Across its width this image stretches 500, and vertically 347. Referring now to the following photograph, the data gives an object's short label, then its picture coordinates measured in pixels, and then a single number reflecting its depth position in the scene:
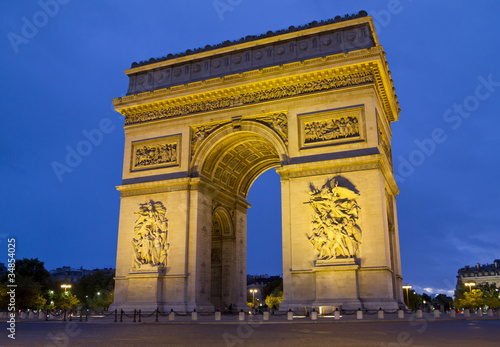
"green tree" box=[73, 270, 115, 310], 64.00
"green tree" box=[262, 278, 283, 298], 77.21
